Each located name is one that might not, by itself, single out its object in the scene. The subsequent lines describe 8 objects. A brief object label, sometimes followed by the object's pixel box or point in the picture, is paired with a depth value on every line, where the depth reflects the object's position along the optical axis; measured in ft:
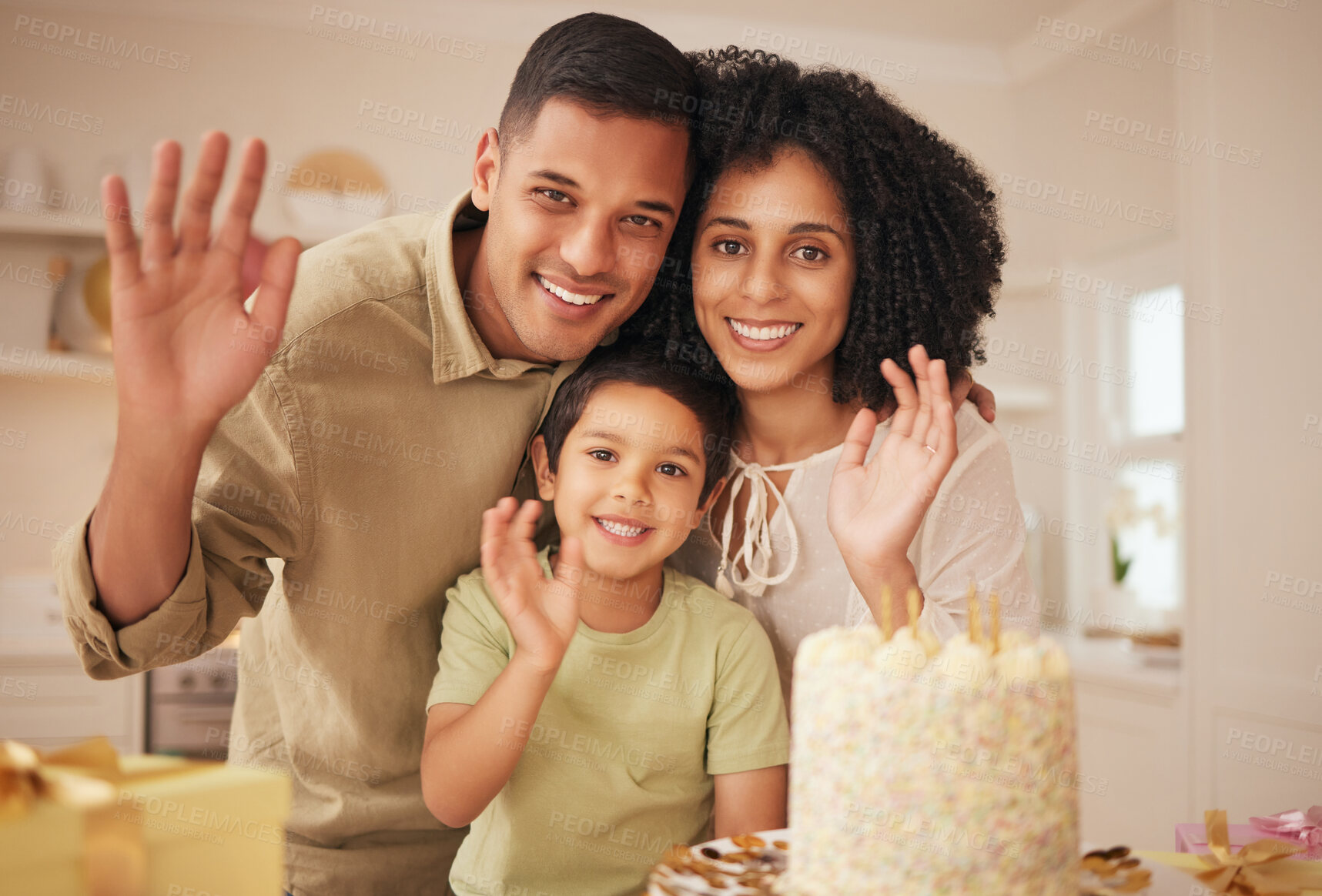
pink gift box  3.82
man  4.13
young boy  3.71
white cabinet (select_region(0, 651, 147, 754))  10.77
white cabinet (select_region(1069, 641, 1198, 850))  10.47
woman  4.65
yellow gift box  1.79
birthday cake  2.39
